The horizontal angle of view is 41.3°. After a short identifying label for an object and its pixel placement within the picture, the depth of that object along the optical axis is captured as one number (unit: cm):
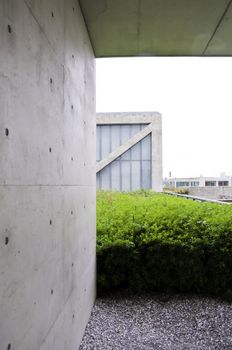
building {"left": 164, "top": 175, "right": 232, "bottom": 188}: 4809
